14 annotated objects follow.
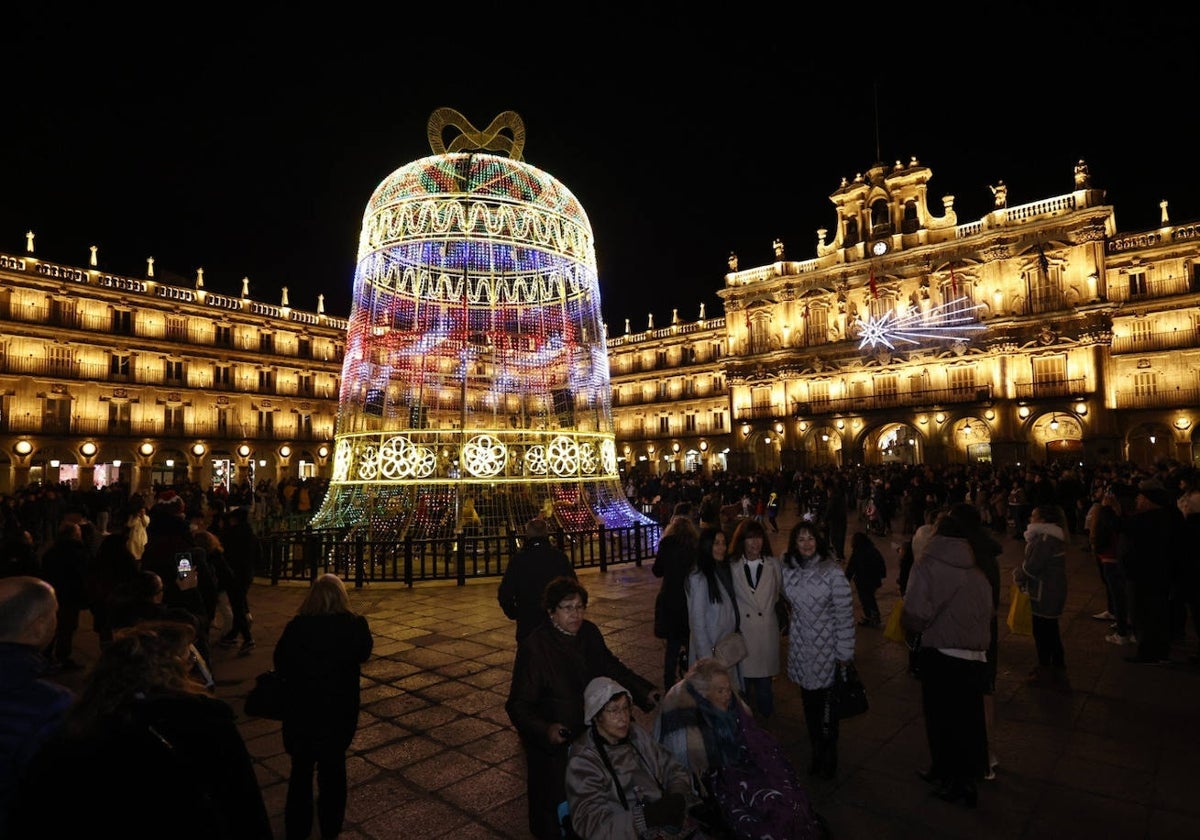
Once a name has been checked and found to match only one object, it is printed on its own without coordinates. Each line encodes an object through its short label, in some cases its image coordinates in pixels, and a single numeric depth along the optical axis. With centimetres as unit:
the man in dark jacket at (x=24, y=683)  211
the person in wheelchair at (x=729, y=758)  271
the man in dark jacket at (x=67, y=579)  660
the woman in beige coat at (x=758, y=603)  459
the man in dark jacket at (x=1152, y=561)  616
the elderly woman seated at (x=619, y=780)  247
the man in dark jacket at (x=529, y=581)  484
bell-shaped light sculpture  1103
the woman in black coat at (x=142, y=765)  180
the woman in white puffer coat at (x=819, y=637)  406
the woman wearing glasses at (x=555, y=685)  309
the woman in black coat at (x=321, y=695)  330
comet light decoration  3447
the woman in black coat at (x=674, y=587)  533
